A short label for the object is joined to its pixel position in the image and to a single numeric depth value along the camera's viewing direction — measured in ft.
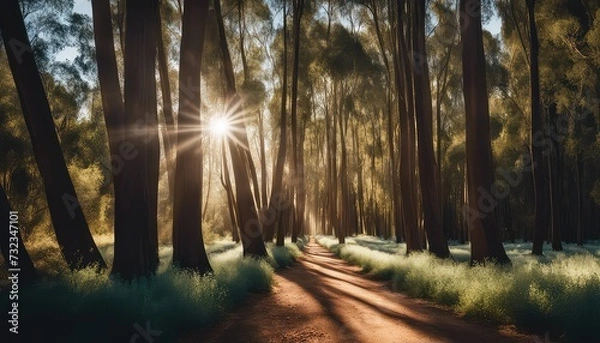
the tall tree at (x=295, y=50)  63.10
